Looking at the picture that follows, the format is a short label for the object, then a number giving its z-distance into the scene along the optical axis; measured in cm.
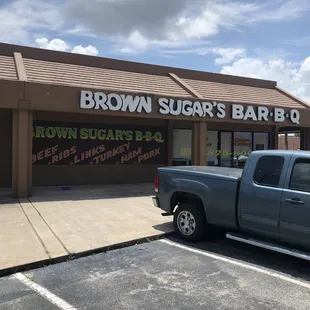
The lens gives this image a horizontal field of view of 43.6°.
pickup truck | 545
